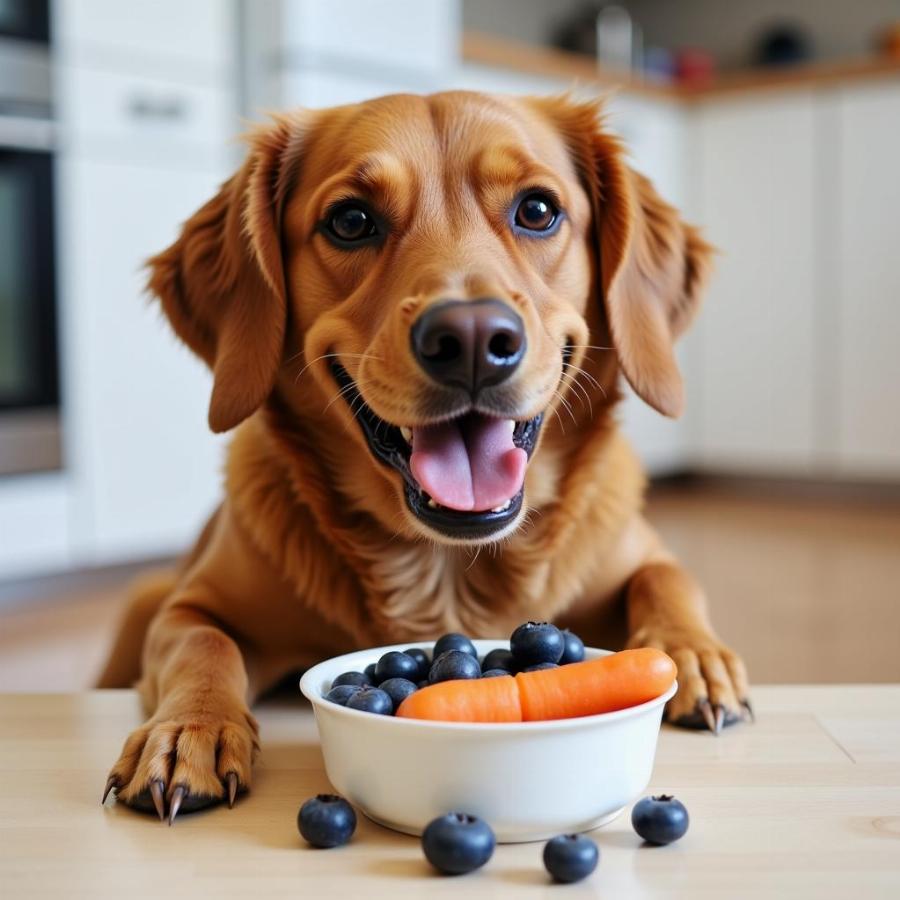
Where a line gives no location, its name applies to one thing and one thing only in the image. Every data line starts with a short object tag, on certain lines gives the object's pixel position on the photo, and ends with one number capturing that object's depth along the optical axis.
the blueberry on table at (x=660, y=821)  0.83
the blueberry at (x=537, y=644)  0.98
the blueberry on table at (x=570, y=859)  0.78
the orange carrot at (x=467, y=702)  0.86
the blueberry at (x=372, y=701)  0.88
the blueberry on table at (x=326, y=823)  0.84
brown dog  1.29
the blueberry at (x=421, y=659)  1.01
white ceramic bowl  0.82
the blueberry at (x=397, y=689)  0.92
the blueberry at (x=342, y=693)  0.92
